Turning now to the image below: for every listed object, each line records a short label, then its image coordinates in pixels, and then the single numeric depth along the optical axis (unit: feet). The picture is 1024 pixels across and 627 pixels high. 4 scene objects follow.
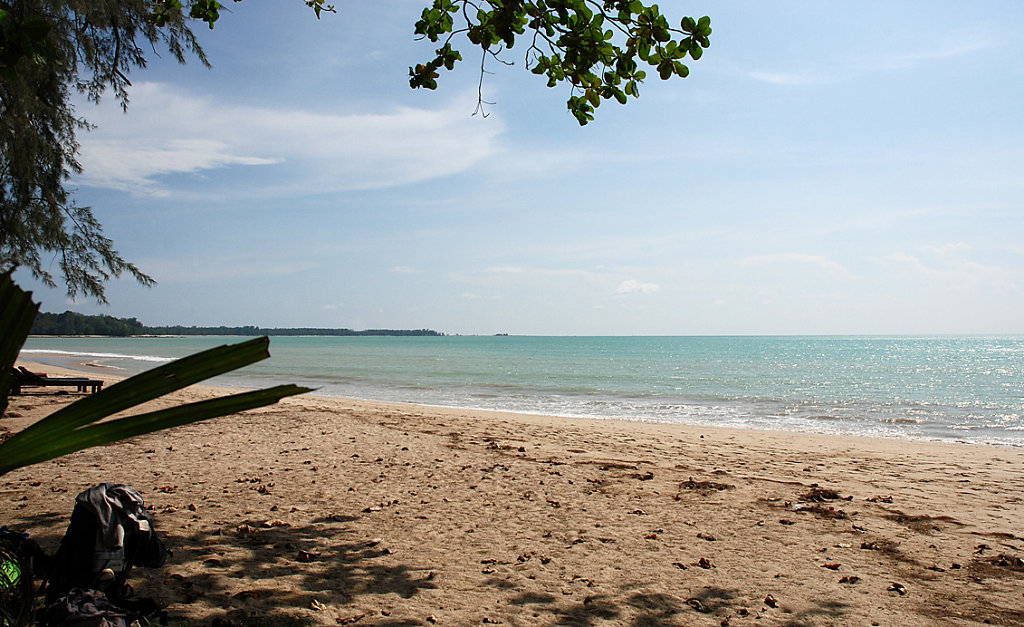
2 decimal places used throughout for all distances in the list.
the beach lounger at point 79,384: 44.01
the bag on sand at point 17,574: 7.29
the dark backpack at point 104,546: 9.77
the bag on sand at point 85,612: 8.05
